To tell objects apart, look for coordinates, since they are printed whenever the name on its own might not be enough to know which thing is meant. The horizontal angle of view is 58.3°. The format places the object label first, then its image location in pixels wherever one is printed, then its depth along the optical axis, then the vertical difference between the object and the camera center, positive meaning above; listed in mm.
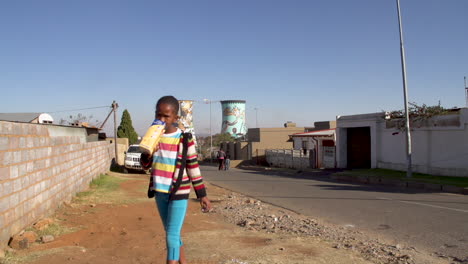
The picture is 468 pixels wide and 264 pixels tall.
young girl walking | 3752 -319
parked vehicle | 24641 -1083
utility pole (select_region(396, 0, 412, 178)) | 18688 +2971
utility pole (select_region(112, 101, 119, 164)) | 32931 +2598
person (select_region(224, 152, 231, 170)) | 34266 -1800
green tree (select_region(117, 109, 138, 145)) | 53219 +1890
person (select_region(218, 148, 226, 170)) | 33800 -1423
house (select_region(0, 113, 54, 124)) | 21127 +1431
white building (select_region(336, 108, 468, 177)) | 18078 -230
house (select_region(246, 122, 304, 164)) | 53875 +370
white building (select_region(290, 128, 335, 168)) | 29516 -955
